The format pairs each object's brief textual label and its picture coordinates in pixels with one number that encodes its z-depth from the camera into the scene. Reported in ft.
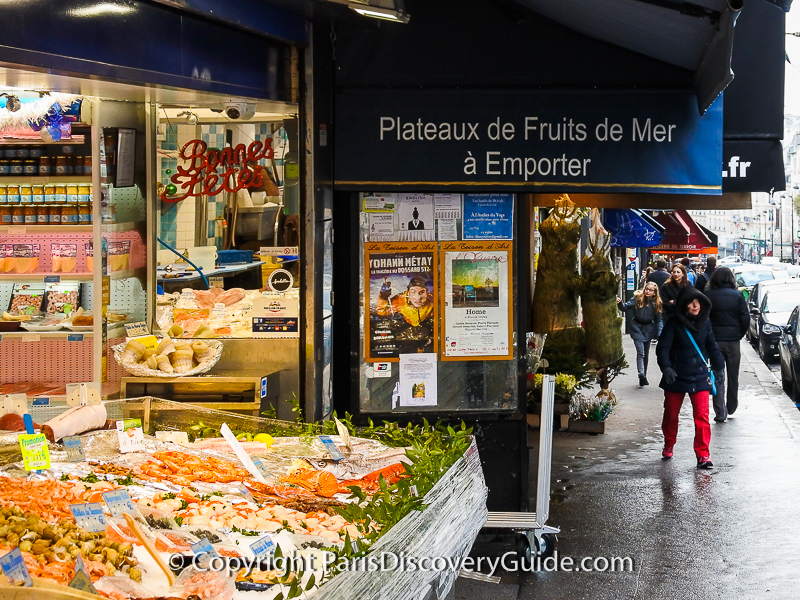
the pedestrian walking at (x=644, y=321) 54.13
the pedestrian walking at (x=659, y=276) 62.85
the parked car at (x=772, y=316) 69.00
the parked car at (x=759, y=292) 76.47
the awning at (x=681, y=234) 100.22
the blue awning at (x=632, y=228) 59.52
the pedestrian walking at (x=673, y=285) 44.47
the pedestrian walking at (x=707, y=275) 66.90
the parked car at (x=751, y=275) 119.24
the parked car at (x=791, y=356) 51.31
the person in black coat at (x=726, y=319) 43.11
